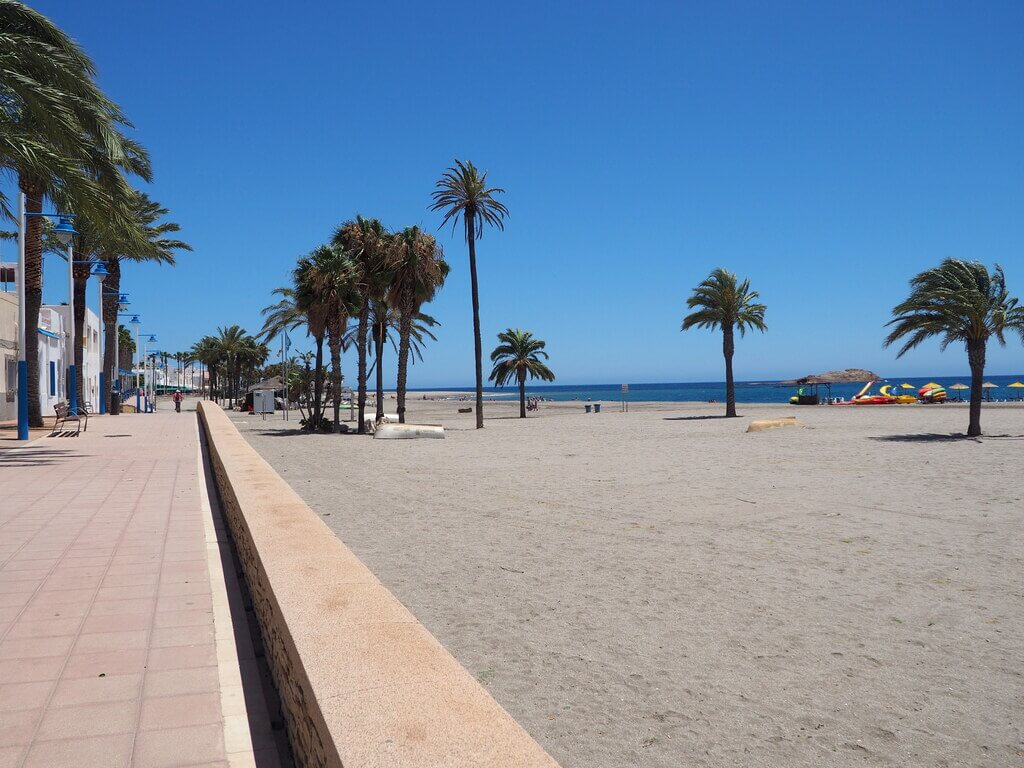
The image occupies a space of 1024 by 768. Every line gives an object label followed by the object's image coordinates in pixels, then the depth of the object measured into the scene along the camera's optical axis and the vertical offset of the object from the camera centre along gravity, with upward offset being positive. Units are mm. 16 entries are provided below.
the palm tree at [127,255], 32000 +6450
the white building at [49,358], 27438 +1901
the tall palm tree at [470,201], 33531 +8870
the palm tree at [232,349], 75188 +5109
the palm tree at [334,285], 29891 +4616
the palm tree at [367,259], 30766 +5786
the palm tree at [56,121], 12336 +5061
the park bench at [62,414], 20625 -352
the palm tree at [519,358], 52469 +2778
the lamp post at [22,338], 18828 +1647
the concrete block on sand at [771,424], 26719 -1070
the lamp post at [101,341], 26220 +3479
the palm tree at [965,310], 22453 +2546
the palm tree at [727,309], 39844 +4681
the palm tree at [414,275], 30844 +5124
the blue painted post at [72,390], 26706 +430
